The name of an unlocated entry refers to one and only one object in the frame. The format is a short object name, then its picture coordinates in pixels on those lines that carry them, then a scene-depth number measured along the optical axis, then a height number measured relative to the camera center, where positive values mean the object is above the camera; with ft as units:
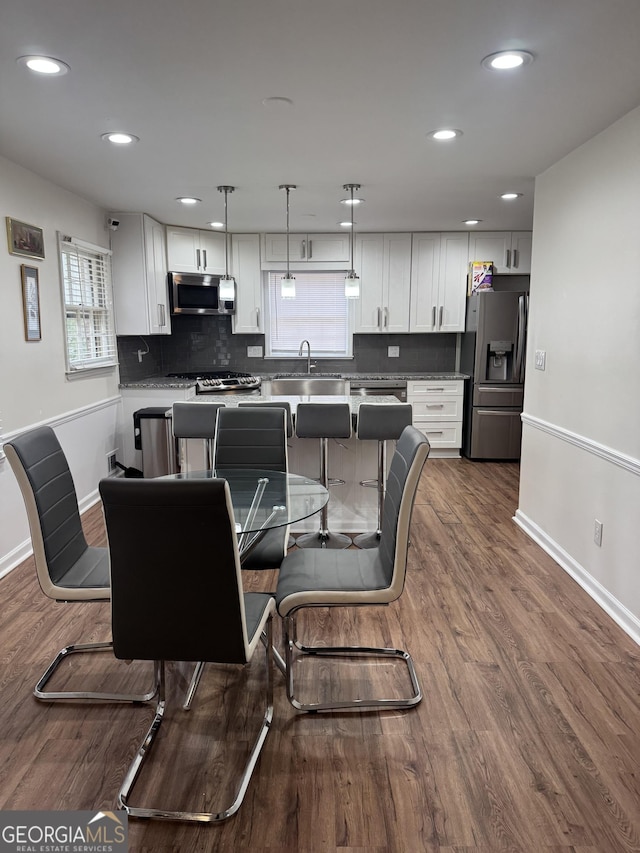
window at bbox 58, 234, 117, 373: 14.29 +0.99
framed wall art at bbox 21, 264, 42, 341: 11.98 +0.82
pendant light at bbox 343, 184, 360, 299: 14.25 +1.41
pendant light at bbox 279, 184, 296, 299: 14.20 +1.33
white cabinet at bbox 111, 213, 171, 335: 17.12 +2.07
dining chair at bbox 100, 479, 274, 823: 5.01 -2.18
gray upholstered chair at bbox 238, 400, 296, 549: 11.86 -1.29
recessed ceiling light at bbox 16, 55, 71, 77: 7.11 +3.45
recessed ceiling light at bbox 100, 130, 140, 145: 9.90 +3.51
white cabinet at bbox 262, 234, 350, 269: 20.40 +3.26
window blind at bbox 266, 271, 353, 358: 21.57 +0.92
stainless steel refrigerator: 18.92 -0.96
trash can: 16.75 -2.82
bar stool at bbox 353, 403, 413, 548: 11.83 -1.58
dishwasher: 20.34 -1.55
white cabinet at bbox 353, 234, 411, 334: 20.40 +2.14
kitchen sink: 19.80 -1.48
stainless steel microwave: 19.13 +1.60
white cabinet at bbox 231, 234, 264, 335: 20.39 +2.09
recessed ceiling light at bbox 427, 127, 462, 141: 9.66 +3.52
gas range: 18.47 -1.28
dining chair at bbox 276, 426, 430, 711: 6.84 -2.93
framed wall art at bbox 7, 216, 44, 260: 11.39 +2.09
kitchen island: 13.30 -2.85
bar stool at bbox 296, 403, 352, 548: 11.80 -1.57
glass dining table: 7.16 -2.16
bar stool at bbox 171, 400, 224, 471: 12.02 -1.58
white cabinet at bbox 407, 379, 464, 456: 20.38 -2.32
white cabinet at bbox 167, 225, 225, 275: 19.04 +3.08
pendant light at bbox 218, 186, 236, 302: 13.67 +1.28
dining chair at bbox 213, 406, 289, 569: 10.10 -1.67
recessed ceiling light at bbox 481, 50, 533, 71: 7.02 +3.47
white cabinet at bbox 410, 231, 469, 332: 20.29 +2.17
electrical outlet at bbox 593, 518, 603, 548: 10.10 -3.29
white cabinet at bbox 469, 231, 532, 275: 20.12 +3.24
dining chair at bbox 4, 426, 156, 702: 6.96 -2.39
